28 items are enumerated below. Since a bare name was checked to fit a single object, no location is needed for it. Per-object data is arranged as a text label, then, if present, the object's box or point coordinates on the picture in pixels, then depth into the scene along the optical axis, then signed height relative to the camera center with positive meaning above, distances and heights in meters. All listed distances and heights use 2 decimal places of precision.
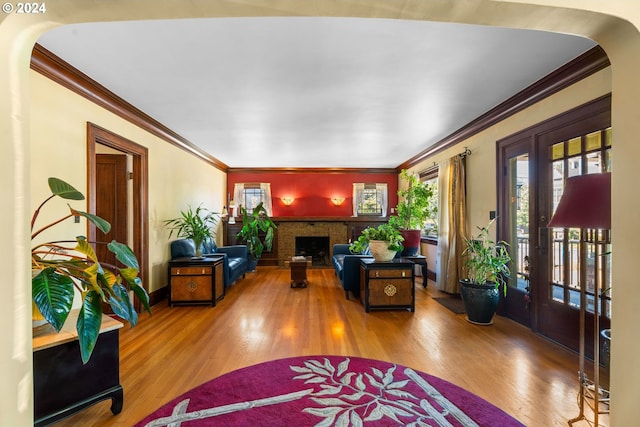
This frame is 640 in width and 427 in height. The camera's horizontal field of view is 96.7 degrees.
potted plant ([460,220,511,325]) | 3.20 -0.83
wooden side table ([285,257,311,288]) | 5.09 -1.05
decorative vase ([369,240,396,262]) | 3.84 -0.51
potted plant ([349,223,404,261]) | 3.83 -0.39
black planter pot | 3.24 -1.02
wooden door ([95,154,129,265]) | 3.83 +0.27
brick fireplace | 7.29 -0.50
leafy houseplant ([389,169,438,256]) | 5.22 -0.02
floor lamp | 1.43 +0.01
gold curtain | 4.35 -0.18
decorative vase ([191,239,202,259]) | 4.33 -0.51
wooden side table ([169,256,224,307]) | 4.04 -0.97
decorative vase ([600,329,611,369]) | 1.90 -0.93
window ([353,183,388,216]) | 7.66 +0.39
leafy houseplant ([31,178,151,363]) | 1.19 -0.34
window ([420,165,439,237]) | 5.61 +0.31
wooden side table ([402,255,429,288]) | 5.16 -0.91
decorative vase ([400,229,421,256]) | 5.17 -0.52
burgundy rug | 1.75 -1.27
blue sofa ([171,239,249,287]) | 4.50 -0.75
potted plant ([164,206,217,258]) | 4.35 -0.25
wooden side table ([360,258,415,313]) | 3.78 -0.96
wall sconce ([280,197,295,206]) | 7.66 +0.36
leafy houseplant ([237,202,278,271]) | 6.39 -0.45
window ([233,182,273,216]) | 7.62 +0.50
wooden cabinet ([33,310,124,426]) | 1.50 -0.92
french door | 2.44 -0.11
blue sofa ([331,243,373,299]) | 4.36 -0.92
